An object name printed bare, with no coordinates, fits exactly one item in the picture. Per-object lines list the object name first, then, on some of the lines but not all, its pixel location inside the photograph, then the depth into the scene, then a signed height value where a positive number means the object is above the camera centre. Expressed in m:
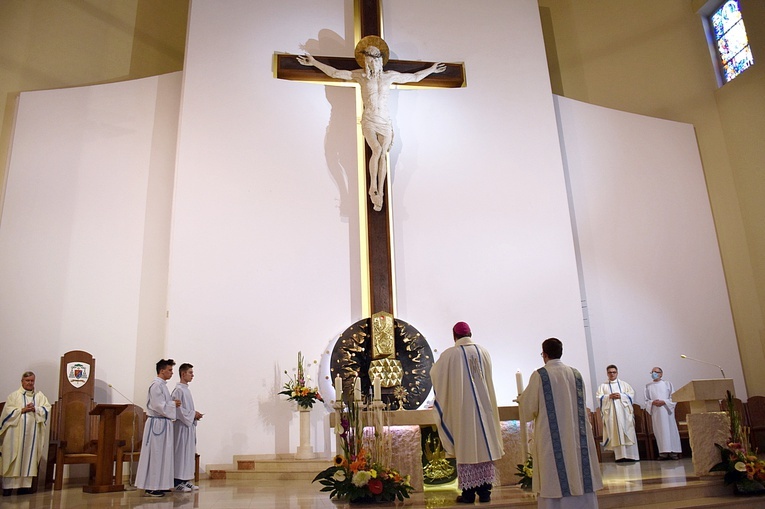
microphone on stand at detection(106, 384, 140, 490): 6.75 +0.17
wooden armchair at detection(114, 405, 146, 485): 7.44 +0.32
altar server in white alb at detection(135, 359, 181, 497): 5.88 +0.13
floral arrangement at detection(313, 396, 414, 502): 4.52 -0.19
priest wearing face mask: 8.42 +0.16
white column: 7.41 +0.14
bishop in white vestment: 4.64 +0.19
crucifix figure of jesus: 8.17 +4.22
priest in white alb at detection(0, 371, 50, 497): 6.68 +0.27
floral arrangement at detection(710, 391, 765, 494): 5.07 -0.28
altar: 5.05 +0.06
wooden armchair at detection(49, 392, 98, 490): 7.33 +0.36
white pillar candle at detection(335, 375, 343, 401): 5.52 +0.49
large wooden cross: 7.93 +4.54
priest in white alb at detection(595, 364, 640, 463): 8.22 +0.18
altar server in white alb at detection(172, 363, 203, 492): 6.17 +0.17
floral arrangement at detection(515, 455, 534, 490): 5.09 -0.27
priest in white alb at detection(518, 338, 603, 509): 4.07 -0.01
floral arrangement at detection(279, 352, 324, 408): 7.34 +0.62
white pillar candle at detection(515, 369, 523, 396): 5.31 +0.45
